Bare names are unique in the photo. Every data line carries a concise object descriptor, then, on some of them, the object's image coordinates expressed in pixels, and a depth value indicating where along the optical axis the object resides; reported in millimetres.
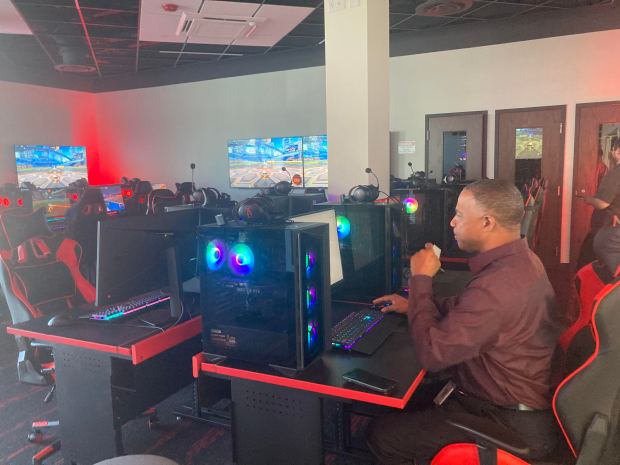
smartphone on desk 1539
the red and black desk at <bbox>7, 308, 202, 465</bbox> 2066
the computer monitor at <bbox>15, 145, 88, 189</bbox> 8219
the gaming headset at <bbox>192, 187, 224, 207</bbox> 2721
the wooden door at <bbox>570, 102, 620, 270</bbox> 5770
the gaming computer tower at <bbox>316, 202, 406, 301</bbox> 2506
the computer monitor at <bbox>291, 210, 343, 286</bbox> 2228
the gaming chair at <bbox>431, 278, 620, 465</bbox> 1287
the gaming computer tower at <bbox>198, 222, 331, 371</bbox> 1647
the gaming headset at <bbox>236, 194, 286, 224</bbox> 1738
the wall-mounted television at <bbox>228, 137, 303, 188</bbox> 7953
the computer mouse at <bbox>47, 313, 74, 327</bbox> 2223
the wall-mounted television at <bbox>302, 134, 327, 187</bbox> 7734
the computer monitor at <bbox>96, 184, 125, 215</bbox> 6957
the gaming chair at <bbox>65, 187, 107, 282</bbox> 4254
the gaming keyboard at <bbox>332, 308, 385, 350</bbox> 1908
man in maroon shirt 1541
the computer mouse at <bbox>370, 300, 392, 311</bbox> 2372
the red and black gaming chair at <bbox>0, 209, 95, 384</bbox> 2623
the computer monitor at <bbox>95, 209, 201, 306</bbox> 2071
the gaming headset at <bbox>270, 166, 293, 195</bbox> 3585
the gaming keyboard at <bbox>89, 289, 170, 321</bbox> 2305
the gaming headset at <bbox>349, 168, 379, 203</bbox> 2643
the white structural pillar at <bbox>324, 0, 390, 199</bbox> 3576
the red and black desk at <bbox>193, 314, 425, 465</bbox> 1663
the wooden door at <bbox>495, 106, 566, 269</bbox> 6062
